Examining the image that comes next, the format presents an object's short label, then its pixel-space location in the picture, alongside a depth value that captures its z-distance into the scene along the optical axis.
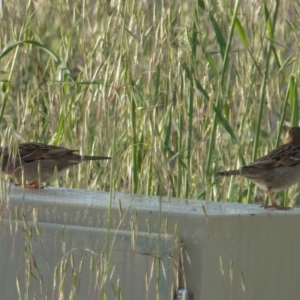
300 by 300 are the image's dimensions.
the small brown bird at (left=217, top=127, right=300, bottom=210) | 6.77
